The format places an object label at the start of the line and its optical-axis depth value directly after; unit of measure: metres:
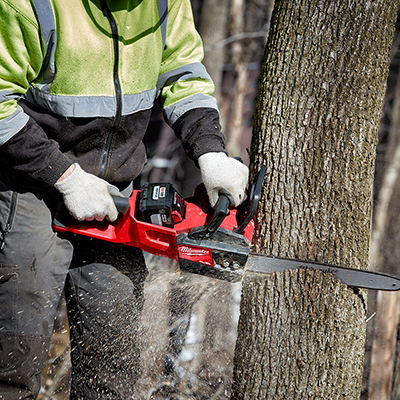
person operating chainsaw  5.02
